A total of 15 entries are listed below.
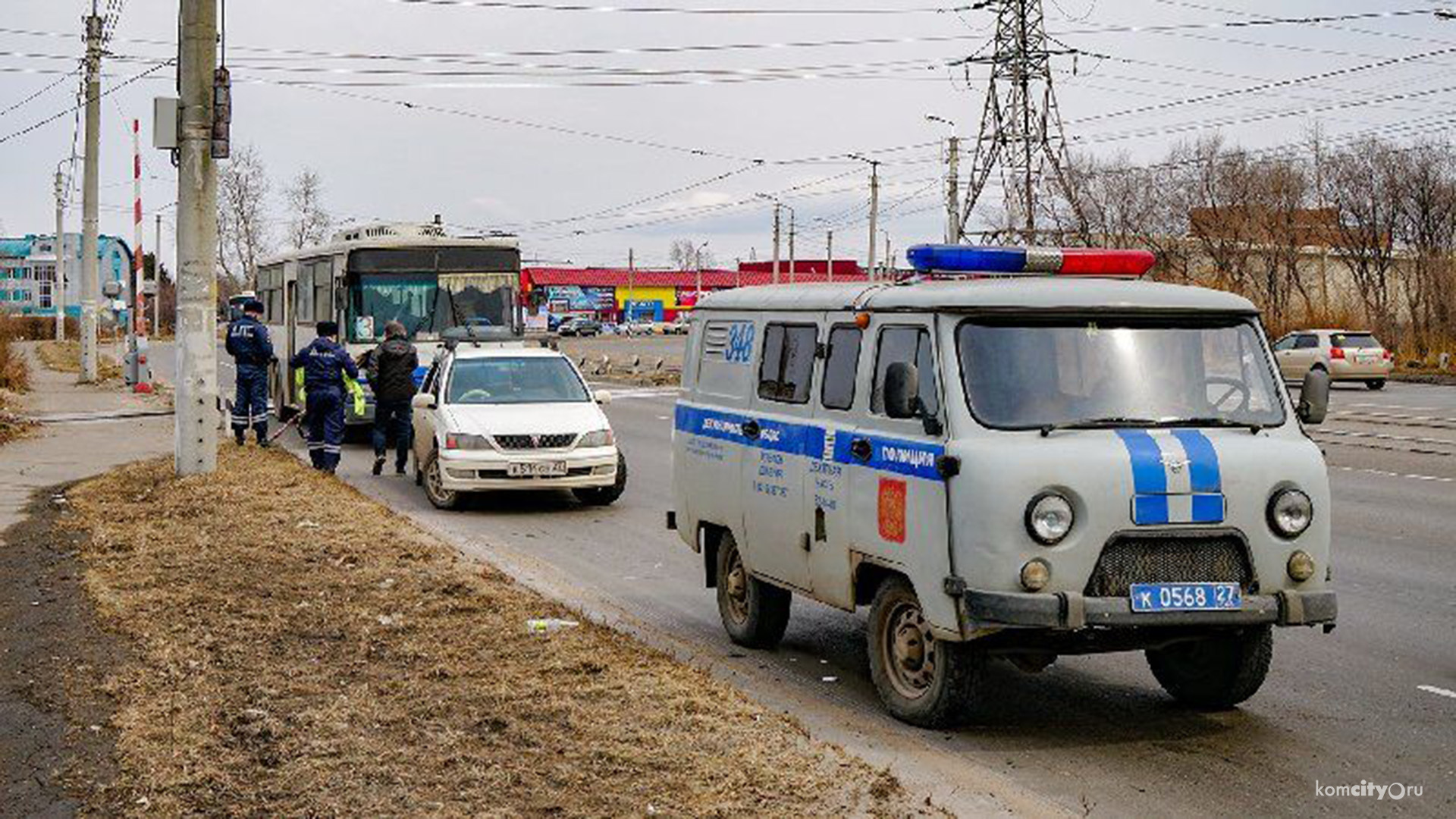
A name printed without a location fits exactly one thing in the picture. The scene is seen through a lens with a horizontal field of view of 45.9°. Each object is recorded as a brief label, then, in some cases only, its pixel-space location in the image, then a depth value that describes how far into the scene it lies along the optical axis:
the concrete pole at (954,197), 50.47
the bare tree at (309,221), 93.06
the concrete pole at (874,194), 60.59
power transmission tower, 48.47
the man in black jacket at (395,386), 19.88
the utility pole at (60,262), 65.12
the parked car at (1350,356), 42.47
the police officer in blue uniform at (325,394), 19.36
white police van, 7.09
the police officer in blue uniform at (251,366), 21.22
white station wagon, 16.64
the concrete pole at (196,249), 17.08
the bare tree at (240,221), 88.25
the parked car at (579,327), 102.12
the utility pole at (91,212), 39.03
